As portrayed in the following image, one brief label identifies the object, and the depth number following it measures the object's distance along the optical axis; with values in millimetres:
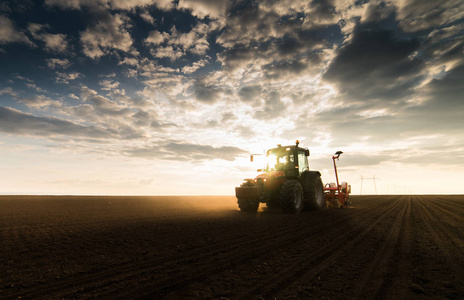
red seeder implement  15828
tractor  11305
